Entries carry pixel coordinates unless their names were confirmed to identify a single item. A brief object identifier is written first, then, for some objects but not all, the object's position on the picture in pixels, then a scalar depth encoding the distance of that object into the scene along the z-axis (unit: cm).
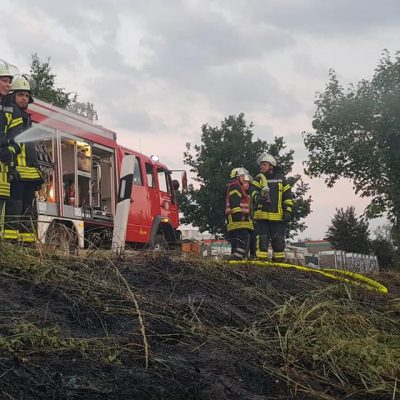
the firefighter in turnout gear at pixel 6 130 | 481
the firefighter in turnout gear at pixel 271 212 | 776
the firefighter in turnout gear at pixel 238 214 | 838
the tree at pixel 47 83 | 2191
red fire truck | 780
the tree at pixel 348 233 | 3000
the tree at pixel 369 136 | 1998
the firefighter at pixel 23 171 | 499
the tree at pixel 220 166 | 2456
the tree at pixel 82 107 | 2411
